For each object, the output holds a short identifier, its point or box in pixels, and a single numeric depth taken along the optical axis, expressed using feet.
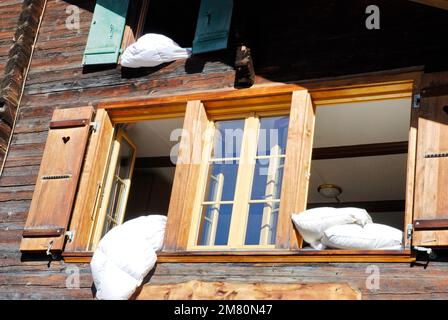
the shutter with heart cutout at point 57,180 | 25.95
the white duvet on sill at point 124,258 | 23.58
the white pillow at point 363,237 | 22.30
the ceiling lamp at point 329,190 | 35.04
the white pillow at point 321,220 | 22.89
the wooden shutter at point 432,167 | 21.72
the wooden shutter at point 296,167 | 23.52
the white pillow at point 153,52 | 27.91
